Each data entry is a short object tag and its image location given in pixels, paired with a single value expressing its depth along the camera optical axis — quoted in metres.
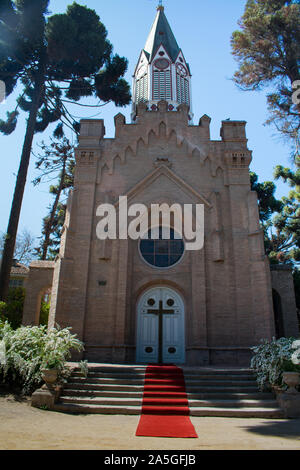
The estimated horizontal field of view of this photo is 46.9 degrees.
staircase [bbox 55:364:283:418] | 8.66
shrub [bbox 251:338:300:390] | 9.72
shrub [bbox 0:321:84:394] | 9.49
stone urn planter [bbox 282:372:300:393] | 9.05
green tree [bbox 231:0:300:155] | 16.19
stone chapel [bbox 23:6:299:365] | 14.02
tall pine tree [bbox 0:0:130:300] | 19.14
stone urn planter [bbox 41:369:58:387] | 8.97
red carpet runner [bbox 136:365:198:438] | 6.84
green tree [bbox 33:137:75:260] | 24.64
